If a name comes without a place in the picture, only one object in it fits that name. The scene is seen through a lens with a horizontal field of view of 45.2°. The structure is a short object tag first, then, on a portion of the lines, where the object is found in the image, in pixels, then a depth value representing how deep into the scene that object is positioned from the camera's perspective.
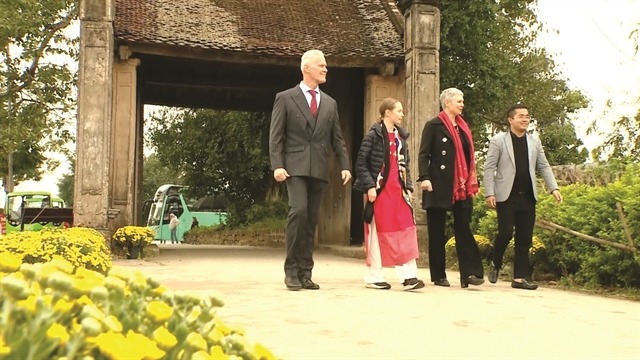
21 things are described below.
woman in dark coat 7.55
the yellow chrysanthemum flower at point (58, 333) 1.20
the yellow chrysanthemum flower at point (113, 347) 1.16
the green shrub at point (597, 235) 7.40
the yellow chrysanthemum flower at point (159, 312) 1.40
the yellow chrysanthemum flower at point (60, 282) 1.31
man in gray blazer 7.70
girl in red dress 7.25
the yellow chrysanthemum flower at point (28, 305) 1.25
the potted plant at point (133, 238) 12.57
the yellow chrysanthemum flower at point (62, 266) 1.57
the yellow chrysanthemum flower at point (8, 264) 1.50
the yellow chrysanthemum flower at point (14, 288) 1.24
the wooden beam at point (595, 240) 7.22
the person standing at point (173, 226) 35.06
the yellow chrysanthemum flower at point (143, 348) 1.19
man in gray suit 7.01
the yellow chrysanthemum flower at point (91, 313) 1.27
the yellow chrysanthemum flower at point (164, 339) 1.30
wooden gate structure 12.57
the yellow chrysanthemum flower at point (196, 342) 1.38
